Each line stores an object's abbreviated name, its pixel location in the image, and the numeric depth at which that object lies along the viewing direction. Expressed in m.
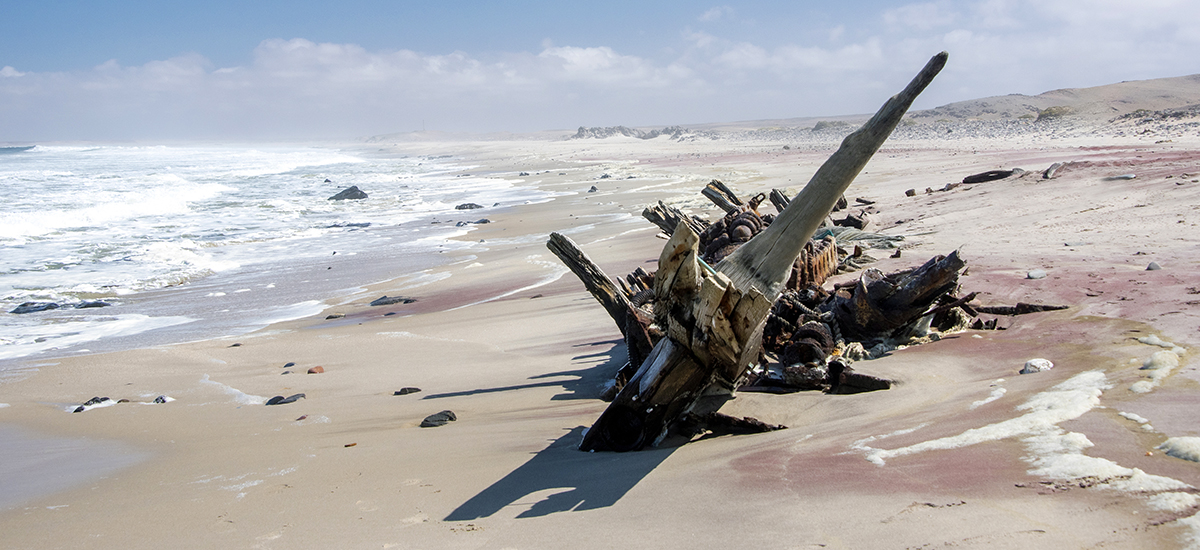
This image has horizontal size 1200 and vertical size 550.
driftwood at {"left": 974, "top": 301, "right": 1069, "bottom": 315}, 5.53
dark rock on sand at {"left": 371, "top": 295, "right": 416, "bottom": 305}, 9.79
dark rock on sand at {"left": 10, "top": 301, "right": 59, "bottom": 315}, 9.92
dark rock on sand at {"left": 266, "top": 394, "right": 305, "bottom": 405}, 5.66
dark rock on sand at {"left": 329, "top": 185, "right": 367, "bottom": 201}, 26.57
